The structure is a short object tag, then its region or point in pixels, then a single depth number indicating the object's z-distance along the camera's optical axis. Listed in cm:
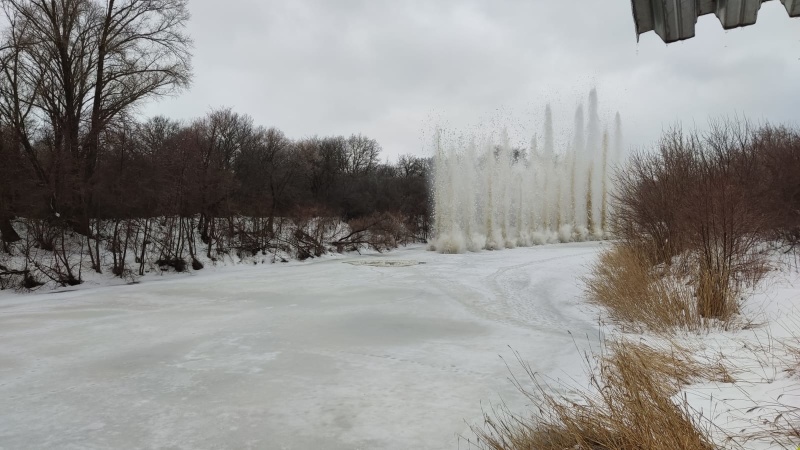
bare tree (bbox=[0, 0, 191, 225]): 2097
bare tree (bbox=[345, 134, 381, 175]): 6925
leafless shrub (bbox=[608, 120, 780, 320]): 928
